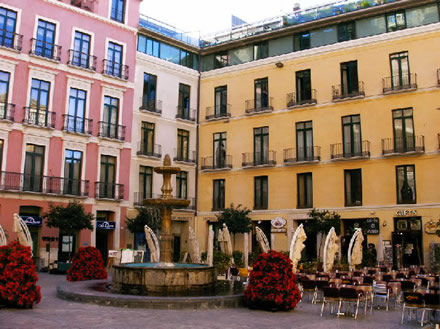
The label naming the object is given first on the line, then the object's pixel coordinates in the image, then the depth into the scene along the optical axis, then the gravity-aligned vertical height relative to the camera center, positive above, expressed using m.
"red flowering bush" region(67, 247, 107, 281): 19.38 -0.66
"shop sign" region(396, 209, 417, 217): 29.58 +2.38
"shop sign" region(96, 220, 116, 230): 31.95 +1.50
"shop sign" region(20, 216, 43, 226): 28.09 +1.53
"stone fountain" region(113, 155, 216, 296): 14.55 -0.85
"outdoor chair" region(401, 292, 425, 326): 11.82 -1.06
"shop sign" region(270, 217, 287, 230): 33.91 +1.92
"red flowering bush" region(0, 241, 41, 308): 12.59 -0.73
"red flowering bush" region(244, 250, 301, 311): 13.27 -0.85
